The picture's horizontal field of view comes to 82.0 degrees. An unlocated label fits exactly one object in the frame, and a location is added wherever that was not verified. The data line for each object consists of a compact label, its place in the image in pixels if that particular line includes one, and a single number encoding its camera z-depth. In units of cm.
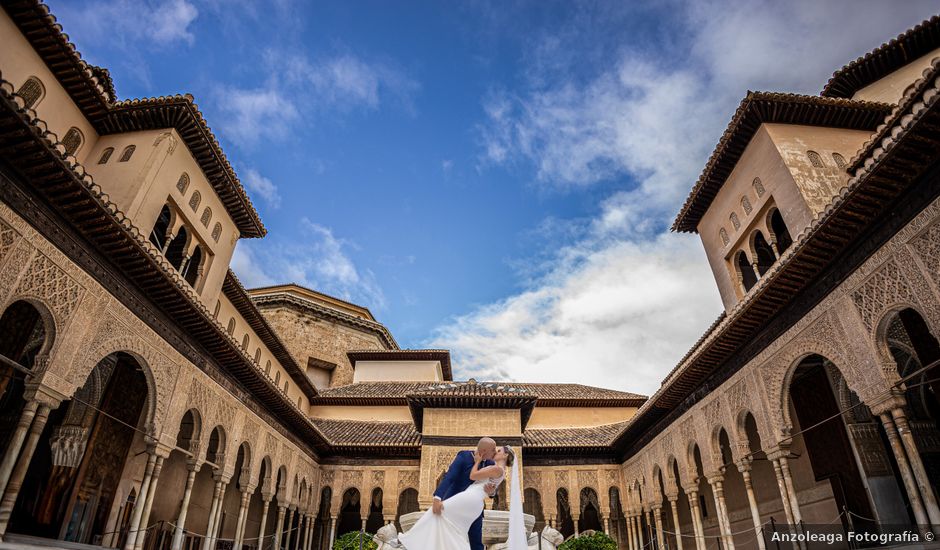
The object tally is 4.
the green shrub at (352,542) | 1351
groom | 410
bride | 378
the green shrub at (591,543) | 1302
